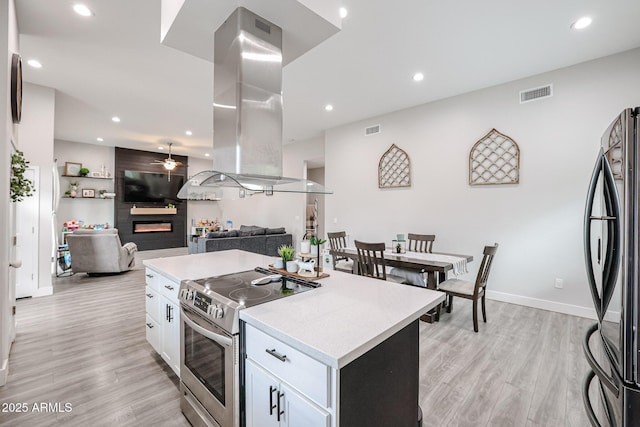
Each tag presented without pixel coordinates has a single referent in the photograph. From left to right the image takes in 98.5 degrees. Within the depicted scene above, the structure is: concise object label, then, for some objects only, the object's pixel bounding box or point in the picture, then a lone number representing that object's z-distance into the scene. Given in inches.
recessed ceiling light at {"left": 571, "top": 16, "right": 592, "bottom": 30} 106.3
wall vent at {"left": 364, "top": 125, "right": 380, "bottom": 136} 219.9
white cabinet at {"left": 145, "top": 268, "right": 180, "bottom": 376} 80.4
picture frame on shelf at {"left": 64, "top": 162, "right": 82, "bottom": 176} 297.1
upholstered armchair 205.3
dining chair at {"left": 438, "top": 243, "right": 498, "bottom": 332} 120.6
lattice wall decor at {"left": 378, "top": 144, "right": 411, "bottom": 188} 201.9
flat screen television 332.5
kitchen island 40.6
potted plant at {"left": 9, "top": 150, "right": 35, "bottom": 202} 97.8
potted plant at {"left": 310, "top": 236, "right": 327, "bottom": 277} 79.4
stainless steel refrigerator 40.6
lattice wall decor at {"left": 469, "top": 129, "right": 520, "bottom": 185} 156.7
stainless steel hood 64.7
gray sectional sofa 226.8
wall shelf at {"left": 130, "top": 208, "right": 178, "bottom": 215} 336.8
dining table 130.0
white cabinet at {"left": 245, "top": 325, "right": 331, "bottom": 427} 40.5
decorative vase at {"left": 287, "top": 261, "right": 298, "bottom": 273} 80.6
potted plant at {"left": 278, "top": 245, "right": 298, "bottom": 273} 80.7
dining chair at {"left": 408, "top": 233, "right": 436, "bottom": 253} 172.6
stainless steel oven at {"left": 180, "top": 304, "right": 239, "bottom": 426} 54.9
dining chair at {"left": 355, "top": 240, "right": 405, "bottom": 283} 132.0
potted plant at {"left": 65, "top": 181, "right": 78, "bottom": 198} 297.6
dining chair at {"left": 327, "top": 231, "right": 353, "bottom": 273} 173.2
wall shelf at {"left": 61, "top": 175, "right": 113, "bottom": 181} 299.2
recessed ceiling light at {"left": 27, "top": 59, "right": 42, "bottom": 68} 138.3
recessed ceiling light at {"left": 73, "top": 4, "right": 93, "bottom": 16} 101.0
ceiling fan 316.1
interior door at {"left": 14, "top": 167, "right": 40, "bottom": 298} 158.7
